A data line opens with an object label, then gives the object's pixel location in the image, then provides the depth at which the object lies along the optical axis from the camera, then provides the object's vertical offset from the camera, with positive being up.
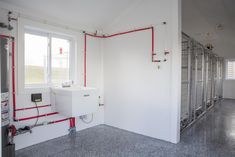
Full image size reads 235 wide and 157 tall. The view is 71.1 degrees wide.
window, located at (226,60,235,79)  8.36 +0.41
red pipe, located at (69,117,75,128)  3.40 -0.92
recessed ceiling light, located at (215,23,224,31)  5.45 +1.72
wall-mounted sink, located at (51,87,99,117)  2.70 -0.41
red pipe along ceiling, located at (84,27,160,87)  3.19 +0.93
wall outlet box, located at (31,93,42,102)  2.84 -0.35
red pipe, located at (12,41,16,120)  2.59 -0.03
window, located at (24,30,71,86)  2.94 +0.37
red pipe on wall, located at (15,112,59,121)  2.72 -0.69
